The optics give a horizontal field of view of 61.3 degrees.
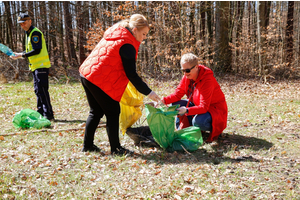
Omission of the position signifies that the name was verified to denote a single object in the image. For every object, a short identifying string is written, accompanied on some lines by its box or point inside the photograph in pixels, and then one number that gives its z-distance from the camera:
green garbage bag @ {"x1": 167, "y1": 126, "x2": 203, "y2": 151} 3.41
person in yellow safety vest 4.94
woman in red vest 2.91
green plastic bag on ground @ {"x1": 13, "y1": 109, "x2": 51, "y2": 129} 4.67
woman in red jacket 3.39
